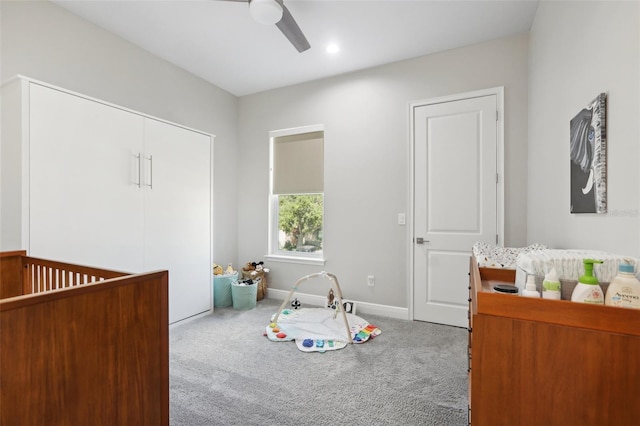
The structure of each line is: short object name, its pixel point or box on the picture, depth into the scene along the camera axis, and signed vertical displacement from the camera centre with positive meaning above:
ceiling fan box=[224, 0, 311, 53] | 1.81 +1.27
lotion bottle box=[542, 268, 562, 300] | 0.81 -0.20
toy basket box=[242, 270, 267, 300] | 3.53 -0.79
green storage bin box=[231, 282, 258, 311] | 3.27 -0.91
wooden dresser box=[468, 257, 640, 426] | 0.66 -0.36
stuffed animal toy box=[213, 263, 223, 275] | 3.46 -0.66
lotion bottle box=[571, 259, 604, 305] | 0.75 -0.20
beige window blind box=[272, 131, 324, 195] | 3.46 +0.60
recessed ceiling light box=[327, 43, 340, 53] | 2.75 +1.55
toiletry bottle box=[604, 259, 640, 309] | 0.71 -0.19
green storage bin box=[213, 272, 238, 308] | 3.34 -0.86
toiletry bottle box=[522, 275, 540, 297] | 0.82 -0.21
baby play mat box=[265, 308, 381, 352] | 2.39 -1.04
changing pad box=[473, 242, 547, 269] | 1.36 -0.21
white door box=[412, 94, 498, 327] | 2.68 +0.15
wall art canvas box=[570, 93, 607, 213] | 1.14 +0.23
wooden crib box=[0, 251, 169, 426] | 0.85 -0.47
